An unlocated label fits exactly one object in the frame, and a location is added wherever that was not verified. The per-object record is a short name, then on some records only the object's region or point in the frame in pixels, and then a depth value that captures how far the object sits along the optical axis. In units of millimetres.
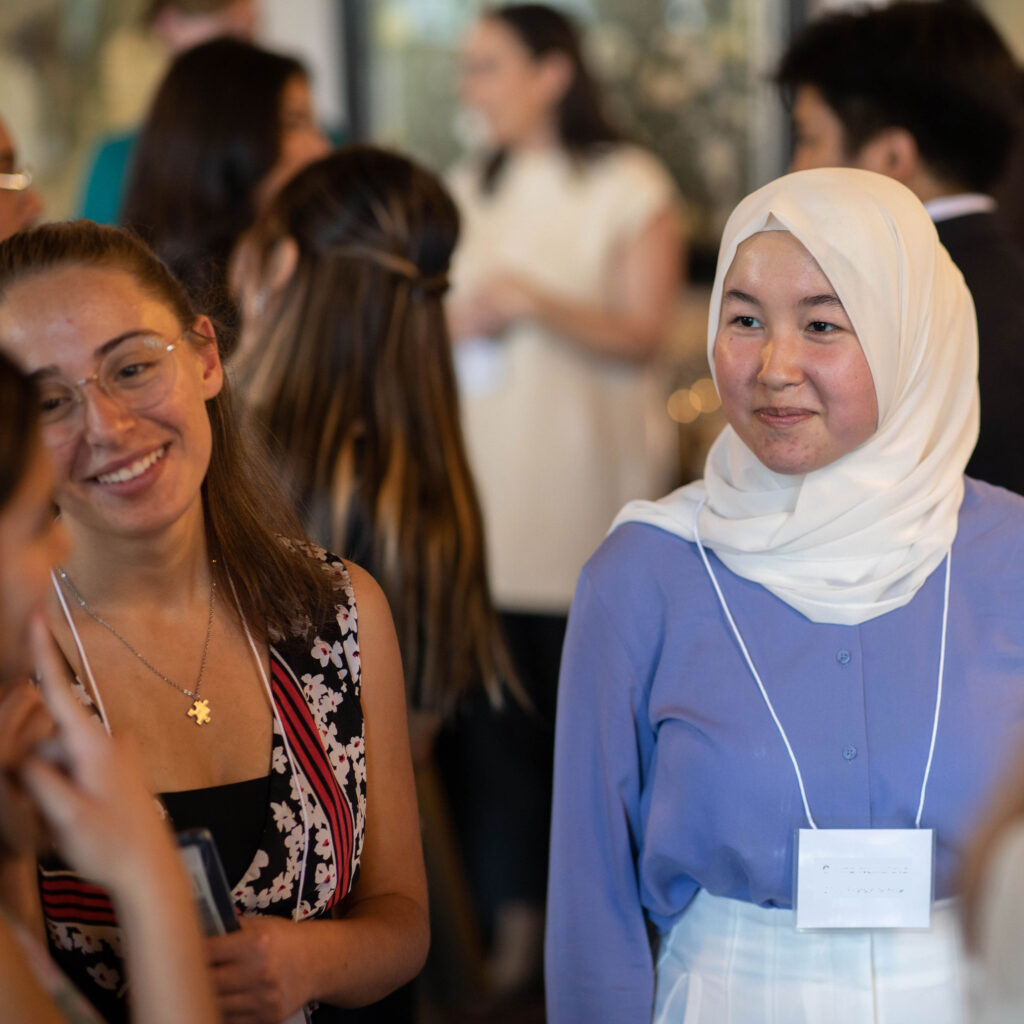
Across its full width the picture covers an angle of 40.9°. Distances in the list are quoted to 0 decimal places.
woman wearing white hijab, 1707
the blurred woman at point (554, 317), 3768
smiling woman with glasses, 1531
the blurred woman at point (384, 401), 2350
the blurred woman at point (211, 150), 3275
